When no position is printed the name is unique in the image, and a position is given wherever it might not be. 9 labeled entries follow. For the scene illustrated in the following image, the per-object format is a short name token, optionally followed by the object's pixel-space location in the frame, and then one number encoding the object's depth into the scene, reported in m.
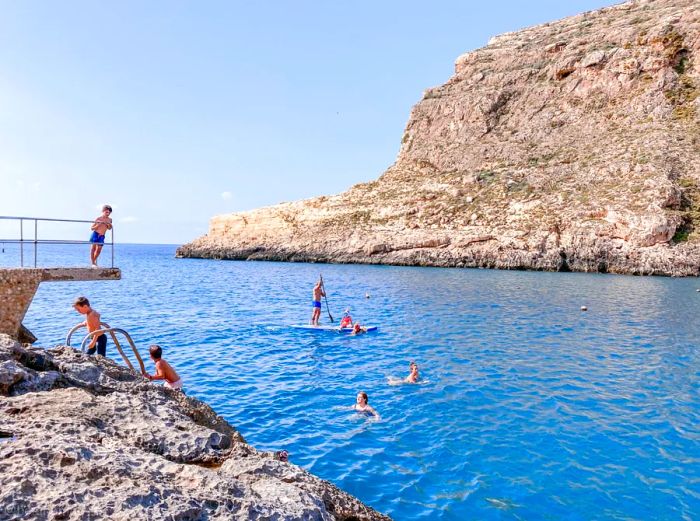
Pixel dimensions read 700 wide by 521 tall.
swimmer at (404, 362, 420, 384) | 15.55
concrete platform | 12.01
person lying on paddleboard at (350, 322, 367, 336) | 23.61
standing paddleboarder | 25.27
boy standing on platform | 14.22
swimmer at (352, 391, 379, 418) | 12.82
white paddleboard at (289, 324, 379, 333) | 24.16
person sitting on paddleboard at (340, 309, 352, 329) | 24.28
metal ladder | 8.41
